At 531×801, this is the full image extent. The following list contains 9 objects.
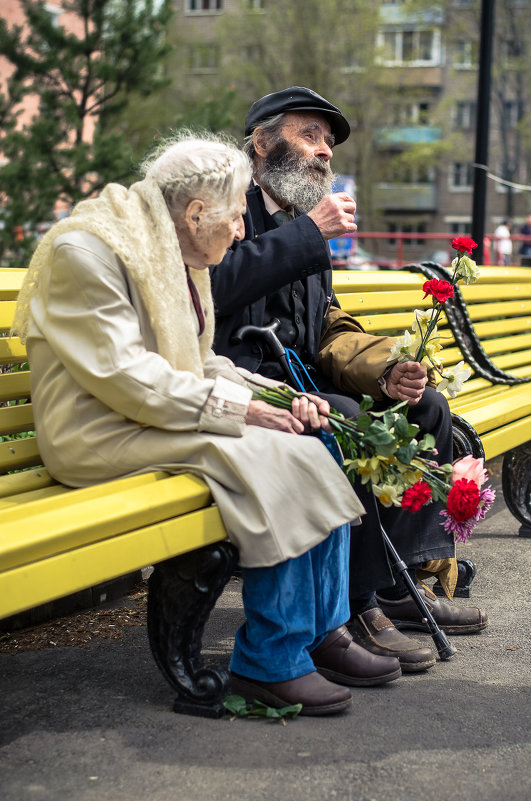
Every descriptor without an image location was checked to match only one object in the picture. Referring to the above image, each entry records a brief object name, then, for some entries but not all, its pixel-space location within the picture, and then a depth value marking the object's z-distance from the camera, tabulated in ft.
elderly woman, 10.09
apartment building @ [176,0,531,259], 140.36
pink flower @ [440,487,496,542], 11.45
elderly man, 12.56
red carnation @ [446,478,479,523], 11.00
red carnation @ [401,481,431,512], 10.91
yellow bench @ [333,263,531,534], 16.97
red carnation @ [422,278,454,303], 12.59
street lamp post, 28.30
